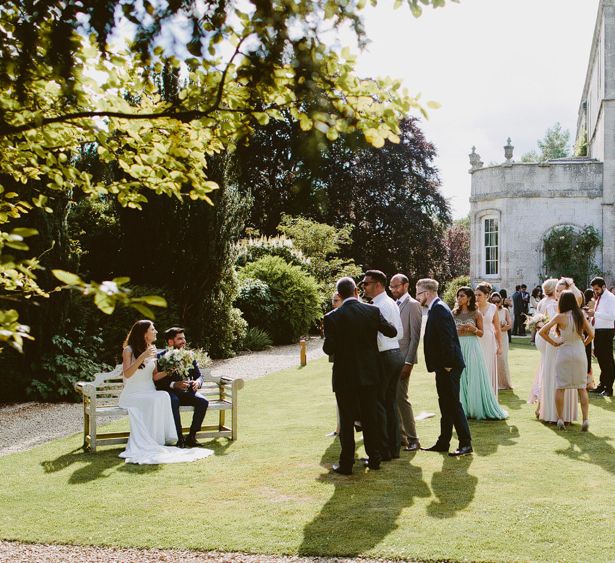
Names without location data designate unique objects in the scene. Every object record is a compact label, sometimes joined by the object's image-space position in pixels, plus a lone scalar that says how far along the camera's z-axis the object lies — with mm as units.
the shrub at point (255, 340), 20844
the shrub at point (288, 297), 23047
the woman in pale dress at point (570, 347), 8992
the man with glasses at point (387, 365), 7457
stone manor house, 30141
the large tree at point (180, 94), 3076
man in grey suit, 7922
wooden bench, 8383
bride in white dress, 8094
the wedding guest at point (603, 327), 12586
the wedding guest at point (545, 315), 9965
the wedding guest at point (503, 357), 12852
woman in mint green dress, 9797
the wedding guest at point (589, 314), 11759
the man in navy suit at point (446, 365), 7688
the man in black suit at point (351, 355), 6977
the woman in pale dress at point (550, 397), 9422
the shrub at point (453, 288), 29969
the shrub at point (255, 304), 22328
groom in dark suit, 8578
